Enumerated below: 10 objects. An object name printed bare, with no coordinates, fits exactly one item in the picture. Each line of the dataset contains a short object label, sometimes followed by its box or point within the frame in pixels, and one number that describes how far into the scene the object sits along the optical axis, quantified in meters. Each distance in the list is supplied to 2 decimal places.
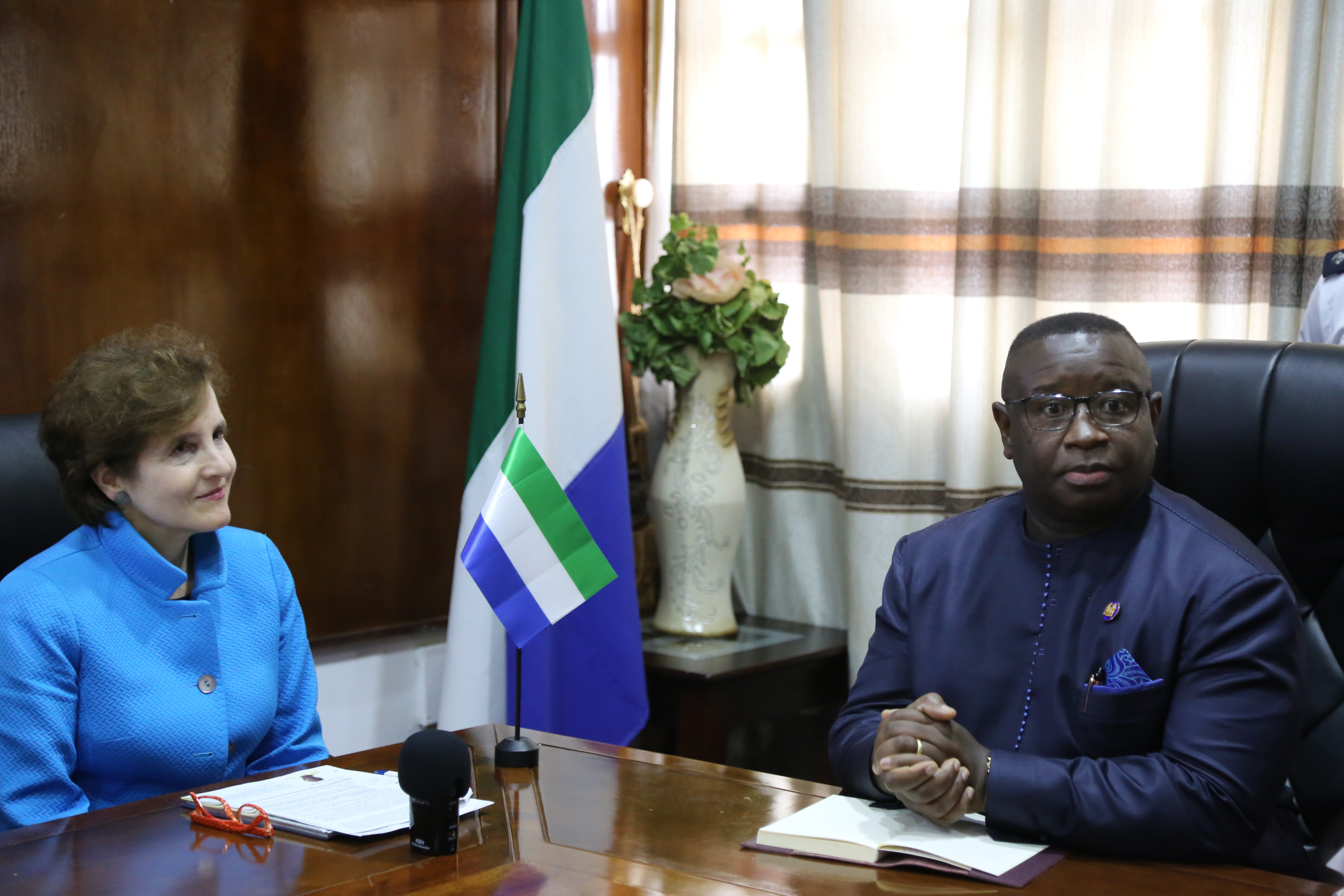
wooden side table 2.84
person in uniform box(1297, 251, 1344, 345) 2.22
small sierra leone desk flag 1.85
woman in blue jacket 1.64
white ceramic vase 3.03
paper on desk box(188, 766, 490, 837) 1.43
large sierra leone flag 2.85
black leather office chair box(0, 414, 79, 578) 1.79
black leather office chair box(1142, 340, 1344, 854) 1.70
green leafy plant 2.96
